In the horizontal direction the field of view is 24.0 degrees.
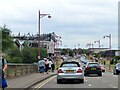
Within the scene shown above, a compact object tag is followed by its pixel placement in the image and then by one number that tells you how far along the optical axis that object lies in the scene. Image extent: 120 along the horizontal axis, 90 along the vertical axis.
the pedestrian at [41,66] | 30.16
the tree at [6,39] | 68.46
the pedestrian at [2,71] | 10.18
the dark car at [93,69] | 28.11
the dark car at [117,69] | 31.45
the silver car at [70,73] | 19.02
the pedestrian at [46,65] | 30.05
